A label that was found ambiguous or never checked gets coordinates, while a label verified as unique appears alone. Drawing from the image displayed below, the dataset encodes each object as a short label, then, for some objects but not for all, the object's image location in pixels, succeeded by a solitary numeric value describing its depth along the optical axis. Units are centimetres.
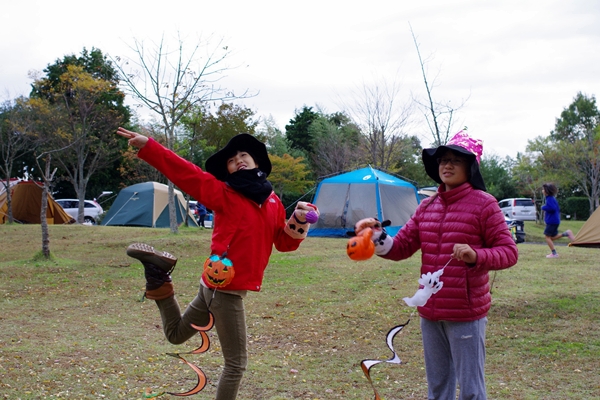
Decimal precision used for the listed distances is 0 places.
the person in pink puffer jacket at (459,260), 298
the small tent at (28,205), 2339
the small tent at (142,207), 2233
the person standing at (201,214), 2430
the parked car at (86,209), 2678
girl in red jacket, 338
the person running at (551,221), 1159
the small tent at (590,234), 1482
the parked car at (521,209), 3033
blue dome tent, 1795
